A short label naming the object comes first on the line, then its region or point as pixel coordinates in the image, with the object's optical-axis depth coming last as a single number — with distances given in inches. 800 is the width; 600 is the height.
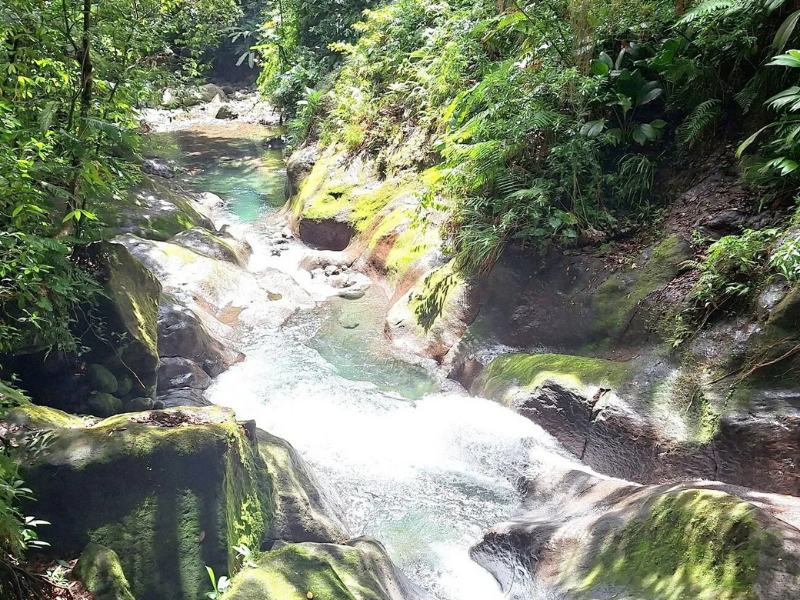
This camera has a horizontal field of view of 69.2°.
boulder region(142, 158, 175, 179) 554.5
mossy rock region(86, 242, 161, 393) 200.7
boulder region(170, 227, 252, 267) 375.2
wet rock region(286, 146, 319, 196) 530.0
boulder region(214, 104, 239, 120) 971.9
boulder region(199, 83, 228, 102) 1060.6
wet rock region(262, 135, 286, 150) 791.7
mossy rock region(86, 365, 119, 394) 192.1
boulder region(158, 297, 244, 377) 269.9
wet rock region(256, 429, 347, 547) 163.6
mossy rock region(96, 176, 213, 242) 353.7
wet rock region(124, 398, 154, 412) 200.5
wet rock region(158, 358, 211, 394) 249.8
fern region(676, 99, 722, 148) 225.0
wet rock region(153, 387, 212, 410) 217.3
